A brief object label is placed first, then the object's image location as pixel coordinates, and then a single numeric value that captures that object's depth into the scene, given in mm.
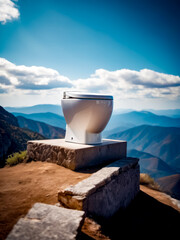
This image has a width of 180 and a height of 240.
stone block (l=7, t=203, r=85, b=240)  1219
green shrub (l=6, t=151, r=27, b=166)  4066
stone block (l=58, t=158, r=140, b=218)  1969
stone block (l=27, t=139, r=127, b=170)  3416
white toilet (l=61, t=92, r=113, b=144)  3844
